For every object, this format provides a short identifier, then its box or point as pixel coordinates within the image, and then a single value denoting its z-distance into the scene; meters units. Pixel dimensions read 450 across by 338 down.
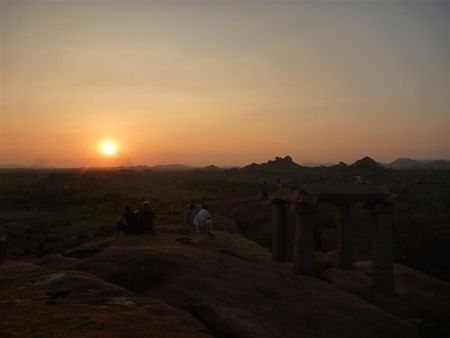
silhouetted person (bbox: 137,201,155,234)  17.06
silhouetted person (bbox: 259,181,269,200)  35.87
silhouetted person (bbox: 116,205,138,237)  17.03
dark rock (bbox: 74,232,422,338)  9.73
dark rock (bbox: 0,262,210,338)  7.52
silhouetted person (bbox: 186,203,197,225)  24.56
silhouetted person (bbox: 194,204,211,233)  20.69
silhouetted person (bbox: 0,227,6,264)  14.73
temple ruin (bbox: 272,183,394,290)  15.27
